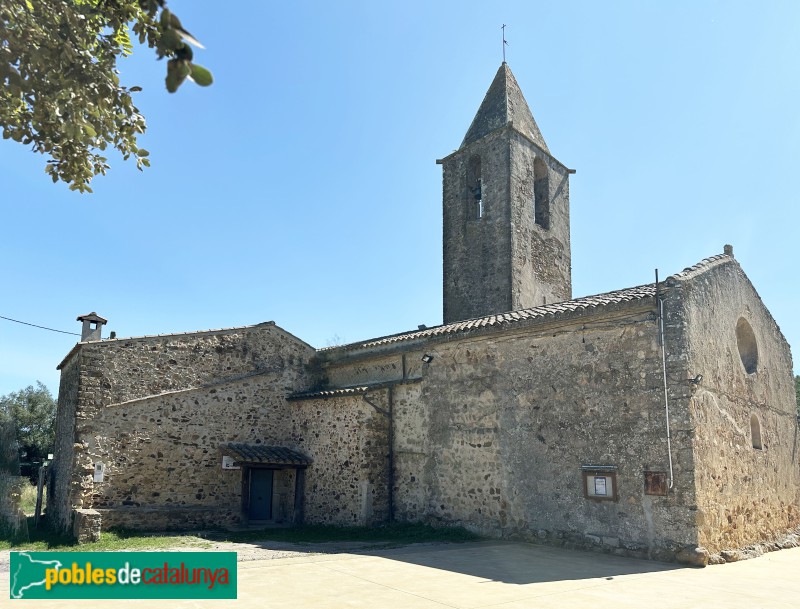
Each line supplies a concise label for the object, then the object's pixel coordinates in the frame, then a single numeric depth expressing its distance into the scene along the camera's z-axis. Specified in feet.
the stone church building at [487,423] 37.83
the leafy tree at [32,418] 98.63
